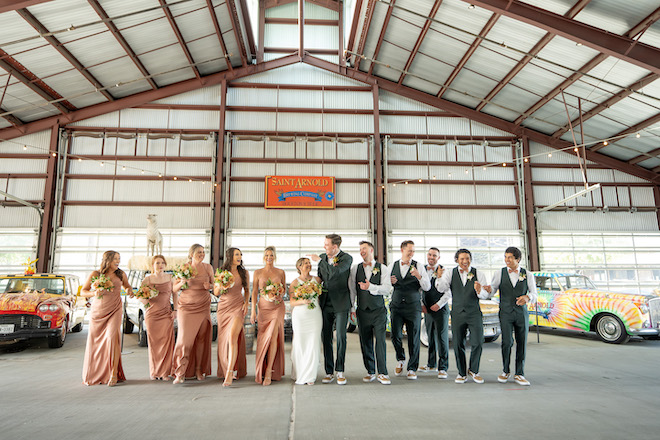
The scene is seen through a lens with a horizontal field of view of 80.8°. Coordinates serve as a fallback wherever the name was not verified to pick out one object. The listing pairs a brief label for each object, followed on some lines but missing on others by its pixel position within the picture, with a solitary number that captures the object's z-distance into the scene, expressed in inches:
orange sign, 590.9
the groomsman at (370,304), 184.7
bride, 183.2
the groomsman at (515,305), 182.2
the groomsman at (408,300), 197.2
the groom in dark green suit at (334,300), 184.1
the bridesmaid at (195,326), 187.0
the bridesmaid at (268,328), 185.5
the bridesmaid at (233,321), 186.2
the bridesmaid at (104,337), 186.2
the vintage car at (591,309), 304.8
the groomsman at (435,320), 202.1
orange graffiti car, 278.1
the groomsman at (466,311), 184.1
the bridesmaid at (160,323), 197.9
